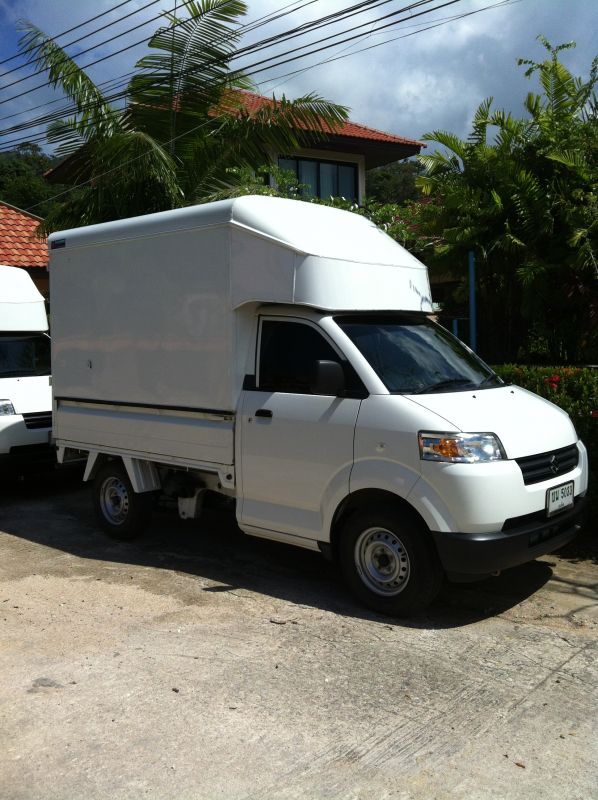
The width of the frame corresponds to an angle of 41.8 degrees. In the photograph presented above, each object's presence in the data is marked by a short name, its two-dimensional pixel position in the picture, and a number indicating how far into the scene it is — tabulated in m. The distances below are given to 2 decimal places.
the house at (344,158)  19.58
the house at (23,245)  17.12
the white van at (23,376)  8.95
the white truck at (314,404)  5.02
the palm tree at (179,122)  11.38
